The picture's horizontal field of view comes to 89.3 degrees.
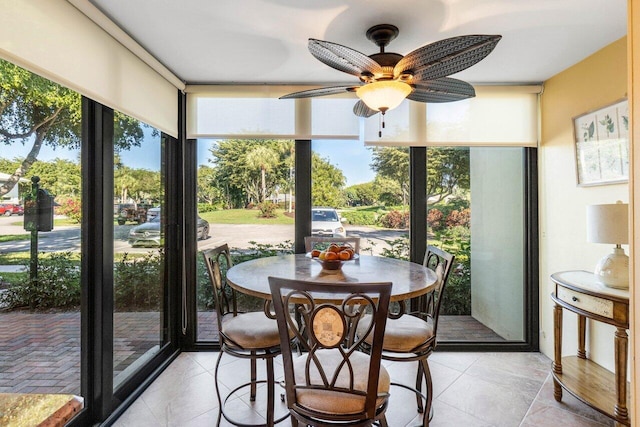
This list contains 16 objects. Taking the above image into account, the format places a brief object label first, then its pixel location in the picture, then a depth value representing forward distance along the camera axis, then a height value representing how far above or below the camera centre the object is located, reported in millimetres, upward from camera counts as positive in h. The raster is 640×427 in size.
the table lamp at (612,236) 1887 -131
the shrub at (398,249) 3041 -325
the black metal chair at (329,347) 1235 -556
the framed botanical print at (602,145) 2131 +488
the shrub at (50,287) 1509 -361
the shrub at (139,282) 2242 -506
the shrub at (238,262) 3029 -530
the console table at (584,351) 1801 -845
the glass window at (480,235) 3037 -199
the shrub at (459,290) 3105 -727
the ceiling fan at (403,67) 1400 +714
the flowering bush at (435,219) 3031 -44
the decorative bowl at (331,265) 2014 -315
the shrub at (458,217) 3053 -26
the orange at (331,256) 2016 -259
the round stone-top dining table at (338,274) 1652 -359
